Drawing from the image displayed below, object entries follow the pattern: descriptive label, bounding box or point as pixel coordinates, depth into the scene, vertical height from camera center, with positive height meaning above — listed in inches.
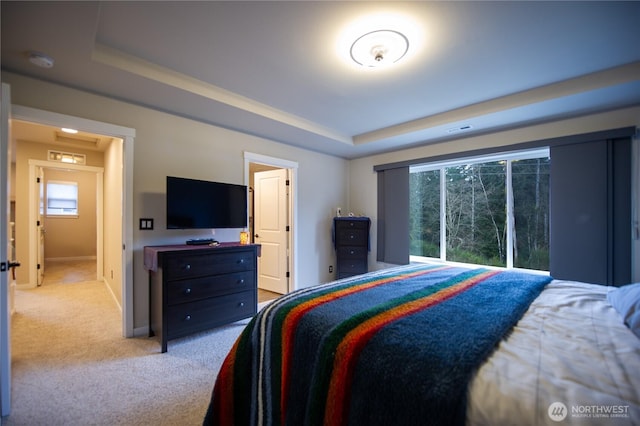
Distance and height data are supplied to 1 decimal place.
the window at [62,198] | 261.9 +13.4
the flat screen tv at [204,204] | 106.3 +3.2
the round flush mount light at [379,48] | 72.7 +47.2
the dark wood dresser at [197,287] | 95.9 -29.4
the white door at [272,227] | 166.6 -10.0
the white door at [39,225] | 175.5 -8.9
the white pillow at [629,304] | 40.0 -15.9
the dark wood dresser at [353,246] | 170.9 -21.8
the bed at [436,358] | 27.0 -18.1
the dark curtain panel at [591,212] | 104.0 +0.1
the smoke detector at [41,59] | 74.3 +43.4
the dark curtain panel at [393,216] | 165.5 -2.5
